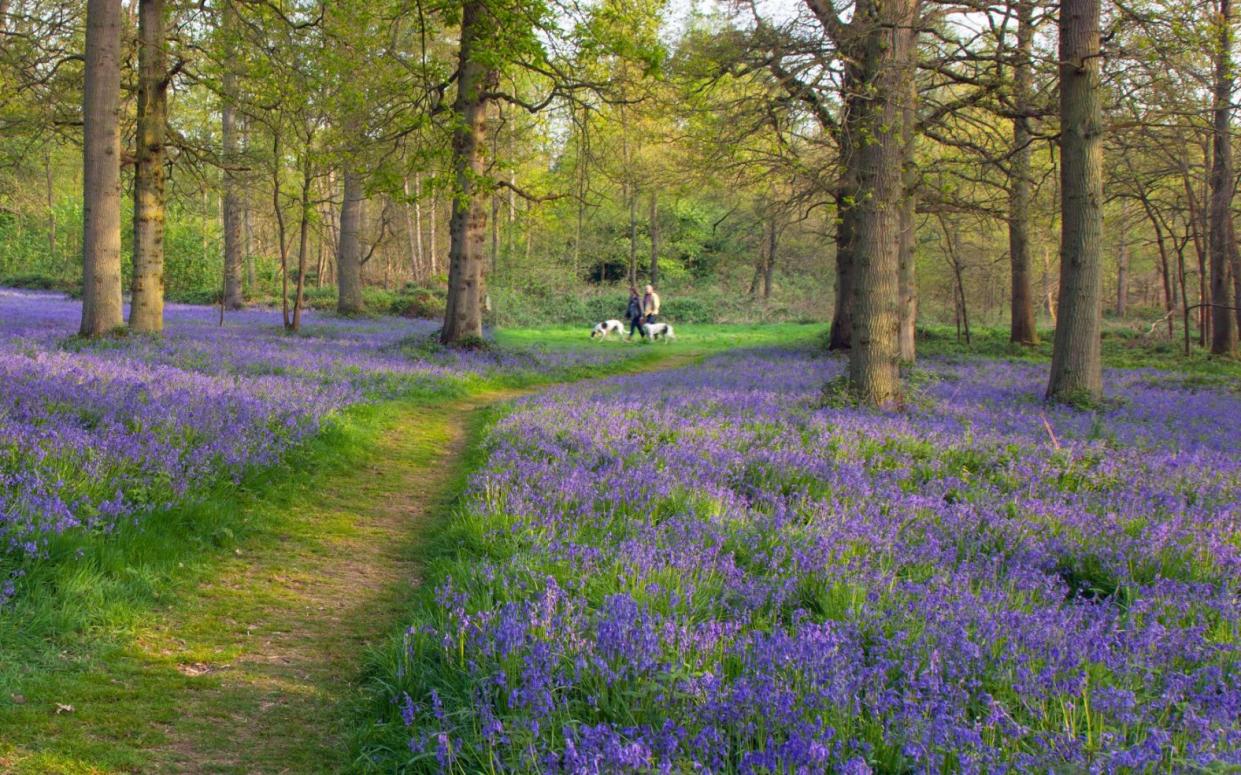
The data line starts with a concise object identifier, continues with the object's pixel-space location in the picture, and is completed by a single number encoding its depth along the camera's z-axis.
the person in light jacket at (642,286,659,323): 30.78
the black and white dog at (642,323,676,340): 32.12
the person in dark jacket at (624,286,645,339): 32.53
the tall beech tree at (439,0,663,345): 15.87
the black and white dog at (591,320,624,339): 32.84
